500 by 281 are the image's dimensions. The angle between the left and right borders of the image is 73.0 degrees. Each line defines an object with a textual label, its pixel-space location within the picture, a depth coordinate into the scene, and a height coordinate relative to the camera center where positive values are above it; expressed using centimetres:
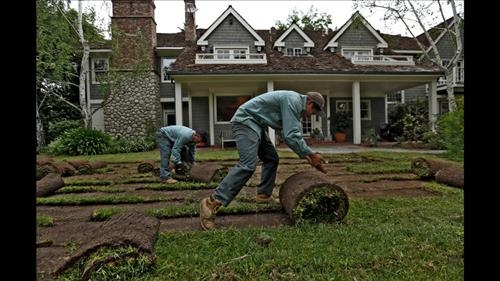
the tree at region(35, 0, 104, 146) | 1545 +469
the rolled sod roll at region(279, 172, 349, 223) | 347 -70
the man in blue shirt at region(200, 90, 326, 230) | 357 +6
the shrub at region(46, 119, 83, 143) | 1891 +73
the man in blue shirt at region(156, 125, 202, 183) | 657 -12
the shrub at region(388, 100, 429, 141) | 1633 +68
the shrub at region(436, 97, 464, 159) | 949 -2
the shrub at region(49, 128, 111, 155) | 1441 -19
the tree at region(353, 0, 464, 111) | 1535 +572
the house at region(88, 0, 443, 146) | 1617 +313
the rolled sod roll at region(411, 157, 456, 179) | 672 -69
